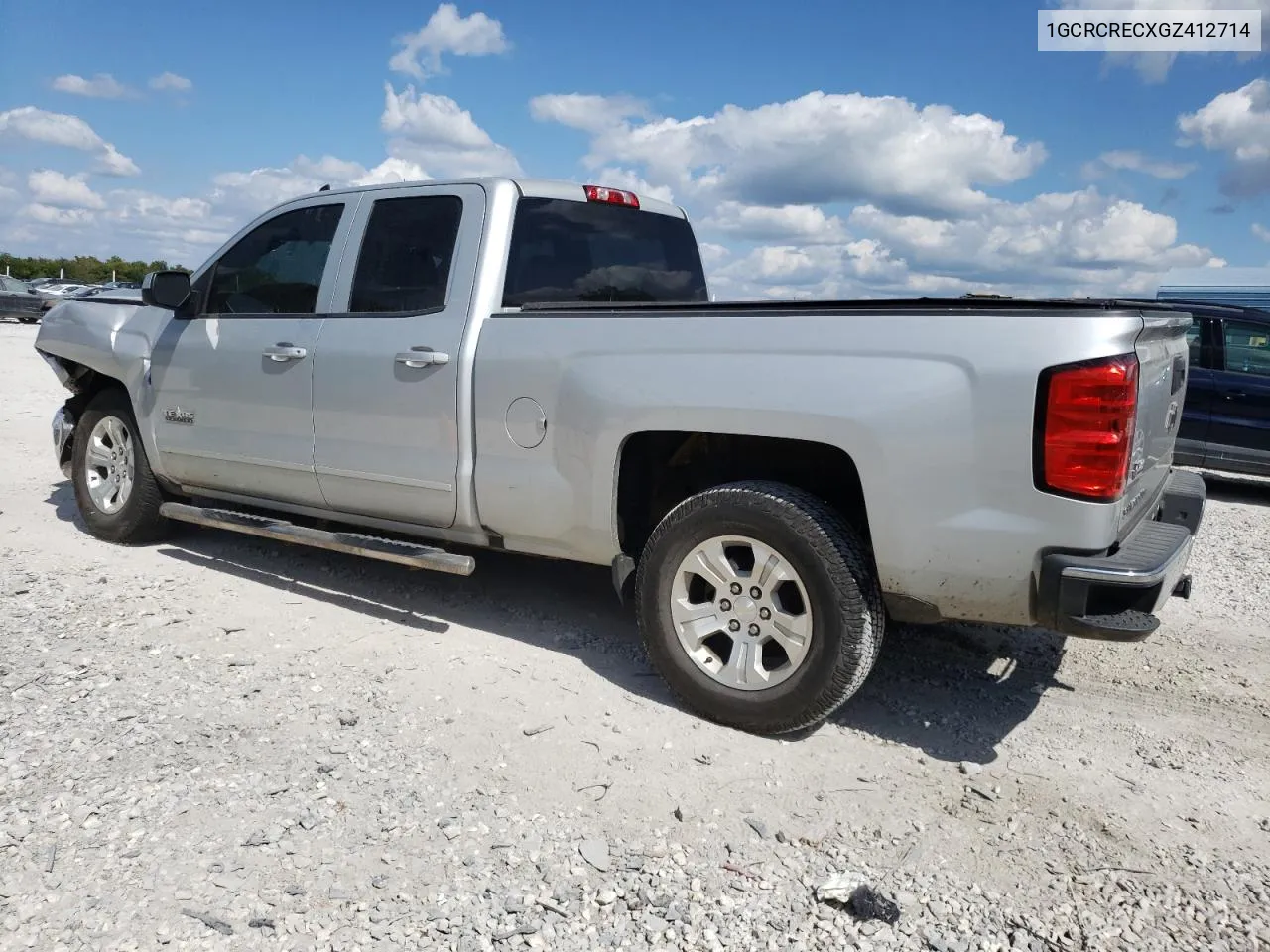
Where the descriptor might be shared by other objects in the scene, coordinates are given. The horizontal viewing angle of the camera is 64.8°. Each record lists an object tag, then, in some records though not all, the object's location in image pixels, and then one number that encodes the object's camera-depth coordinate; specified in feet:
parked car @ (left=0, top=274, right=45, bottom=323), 95.30
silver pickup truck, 10.07
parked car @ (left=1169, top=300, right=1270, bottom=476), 28.60
